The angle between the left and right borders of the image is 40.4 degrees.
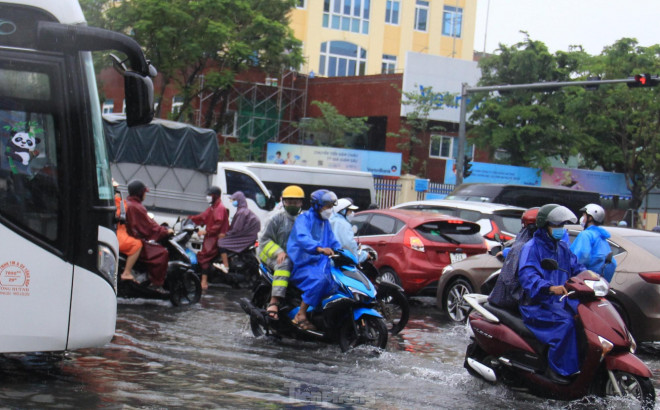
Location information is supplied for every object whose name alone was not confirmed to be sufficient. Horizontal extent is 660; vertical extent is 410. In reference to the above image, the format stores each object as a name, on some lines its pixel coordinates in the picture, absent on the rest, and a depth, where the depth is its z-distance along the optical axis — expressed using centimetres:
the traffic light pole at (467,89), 2251
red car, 1423
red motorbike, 687
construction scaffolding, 4162
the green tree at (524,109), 3862
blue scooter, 917
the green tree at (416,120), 3916
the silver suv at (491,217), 1495
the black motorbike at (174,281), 1207
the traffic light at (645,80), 2198
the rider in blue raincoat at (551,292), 711
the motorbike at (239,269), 1562
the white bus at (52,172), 605
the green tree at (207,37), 3316
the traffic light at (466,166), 2864
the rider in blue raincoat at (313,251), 930
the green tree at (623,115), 3881
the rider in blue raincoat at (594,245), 1045
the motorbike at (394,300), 1059
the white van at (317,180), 2408
